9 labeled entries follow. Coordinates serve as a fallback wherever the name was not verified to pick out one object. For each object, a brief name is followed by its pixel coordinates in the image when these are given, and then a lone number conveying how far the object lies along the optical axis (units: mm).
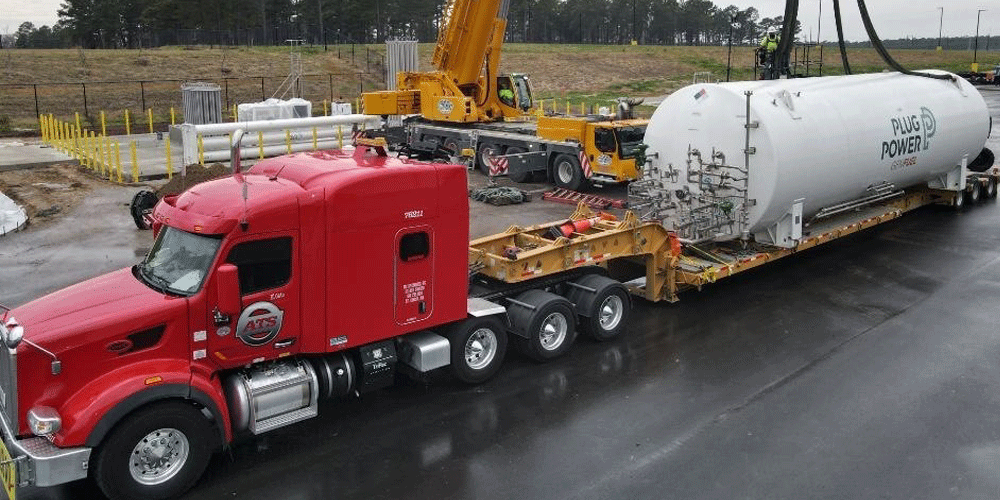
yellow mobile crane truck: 21453
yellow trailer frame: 10266
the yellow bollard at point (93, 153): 25641
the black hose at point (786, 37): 15109
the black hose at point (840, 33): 15596
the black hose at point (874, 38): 15734
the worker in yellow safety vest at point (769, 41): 22266
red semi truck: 6555
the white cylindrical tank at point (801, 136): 12352
